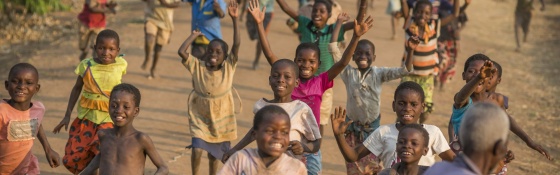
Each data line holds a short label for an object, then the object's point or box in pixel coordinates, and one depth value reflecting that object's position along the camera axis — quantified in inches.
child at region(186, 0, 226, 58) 393.4
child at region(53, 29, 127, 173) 279.1
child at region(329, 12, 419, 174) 295.9
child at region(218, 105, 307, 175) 191.9
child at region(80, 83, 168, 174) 229.1
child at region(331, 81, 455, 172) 224.2
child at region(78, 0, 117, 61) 464.4
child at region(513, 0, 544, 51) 688.4
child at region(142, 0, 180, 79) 462.3
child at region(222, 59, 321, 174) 240.4
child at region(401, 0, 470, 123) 374.3
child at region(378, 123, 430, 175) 207.6
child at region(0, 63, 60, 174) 250.2
